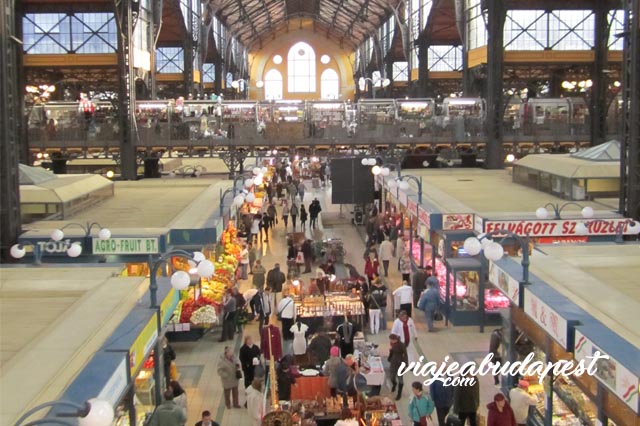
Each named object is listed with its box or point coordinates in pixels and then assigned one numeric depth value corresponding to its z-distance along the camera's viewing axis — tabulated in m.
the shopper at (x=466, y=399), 10.98
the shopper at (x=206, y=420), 9.84
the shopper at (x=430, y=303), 16.77
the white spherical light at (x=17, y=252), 13.59
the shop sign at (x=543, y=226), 16.33
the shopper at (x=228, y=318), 16.33
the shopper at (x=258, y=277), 18.86
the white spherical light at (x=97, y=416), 5.39
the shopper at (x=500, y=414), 9.59
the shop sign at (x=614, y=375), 7.01
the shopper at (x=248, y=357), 13.16
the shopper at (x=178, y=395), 11.22
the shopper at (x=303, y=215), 29.56
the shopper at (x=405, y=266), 20.28
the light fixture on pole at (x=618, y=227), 14.83
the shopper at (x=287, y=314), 15.81
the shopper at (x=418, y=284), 18.50
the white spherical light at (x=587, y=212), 14.95
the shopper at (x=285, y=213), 30.92
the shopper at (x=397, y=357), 12.84
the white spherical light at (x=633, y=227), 14.91
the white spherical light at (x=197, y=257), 10.77
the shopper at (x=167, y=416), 10.03
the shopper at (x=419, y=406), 10.45
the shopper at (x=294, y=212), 29.59
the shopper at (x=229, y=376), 12.39
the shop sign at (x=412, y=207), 20.71
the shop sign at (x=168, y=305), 10.54
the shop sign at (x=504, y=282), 11.02
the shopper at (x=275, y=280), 19.03
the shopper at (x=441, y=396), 11.22
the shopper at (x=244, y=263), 22.09
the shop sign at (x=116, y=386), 7.34
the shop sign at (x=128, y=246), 15.78
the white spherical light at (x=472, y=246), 10.52
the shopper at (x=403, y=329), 13.48
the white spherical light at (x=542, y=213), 15.24
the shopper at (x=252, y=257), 22.74
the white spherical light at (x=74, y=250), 13.55
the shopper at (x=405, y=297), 16.88
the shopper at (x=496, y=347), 13.29
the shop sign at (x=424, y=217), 18.39
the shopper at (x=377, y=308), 16.42
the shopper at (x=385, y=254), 22.11
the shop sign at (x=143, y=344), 8.64
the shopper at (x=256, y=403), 10.89
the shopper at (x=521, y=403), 10.62
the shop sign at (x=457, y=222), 17.88
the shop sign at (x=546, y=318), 8.98
